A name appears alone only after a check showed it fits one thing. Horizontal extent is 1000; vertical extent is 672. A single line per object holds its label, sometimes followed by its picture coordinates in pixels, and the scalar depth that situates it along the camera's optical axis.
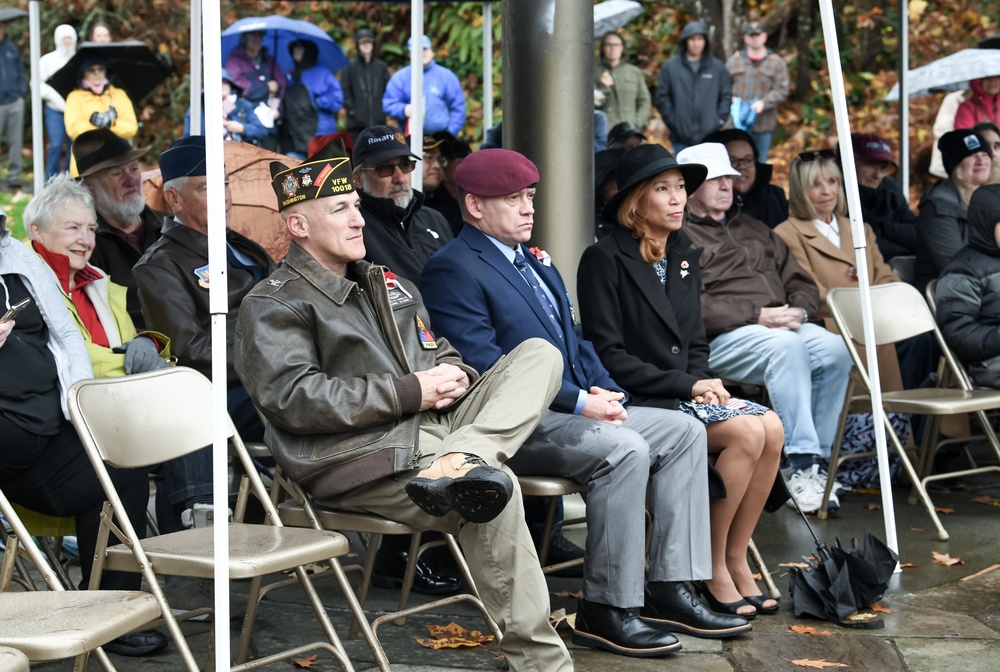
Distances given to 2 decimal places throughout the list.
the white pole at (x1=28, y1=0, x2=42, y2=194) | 17.53
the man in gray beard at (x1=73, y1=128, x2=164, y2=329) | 11.75
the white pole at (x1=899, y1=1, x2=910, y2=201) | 18.78
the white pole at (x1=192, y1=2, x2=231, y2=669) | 6.44
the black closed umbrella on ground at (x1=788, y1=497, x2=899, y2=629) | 9.32
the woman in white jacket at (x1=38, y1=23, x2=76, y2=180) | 26.81
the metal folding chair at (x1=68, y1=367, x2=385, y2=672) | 7.16
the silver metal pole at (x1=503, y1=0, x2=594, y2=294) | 11.73
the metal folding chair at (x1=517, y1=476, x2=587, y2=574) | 8.64
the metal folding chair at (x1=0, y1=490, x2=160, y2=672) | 5.83
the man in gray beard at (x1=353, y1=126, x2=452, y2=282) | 10.91
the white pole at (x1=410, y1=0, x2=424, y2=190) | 13.57
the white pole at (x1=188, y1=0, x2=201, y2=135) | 14.18
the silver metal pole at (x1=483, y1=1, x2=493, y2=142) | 20.01
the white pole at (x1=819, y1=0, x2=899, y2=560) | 10.47
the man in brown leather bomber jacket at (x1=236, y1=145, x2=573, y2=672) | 7.70
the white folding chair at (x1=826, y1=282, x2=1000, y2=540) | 11.84
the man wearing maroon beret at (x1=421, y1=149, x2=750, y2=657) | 8.66
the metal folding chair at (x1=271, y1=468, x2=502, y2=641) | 8.02
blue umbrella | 23.25
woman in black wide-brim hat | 9.62
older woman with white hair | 9.61
